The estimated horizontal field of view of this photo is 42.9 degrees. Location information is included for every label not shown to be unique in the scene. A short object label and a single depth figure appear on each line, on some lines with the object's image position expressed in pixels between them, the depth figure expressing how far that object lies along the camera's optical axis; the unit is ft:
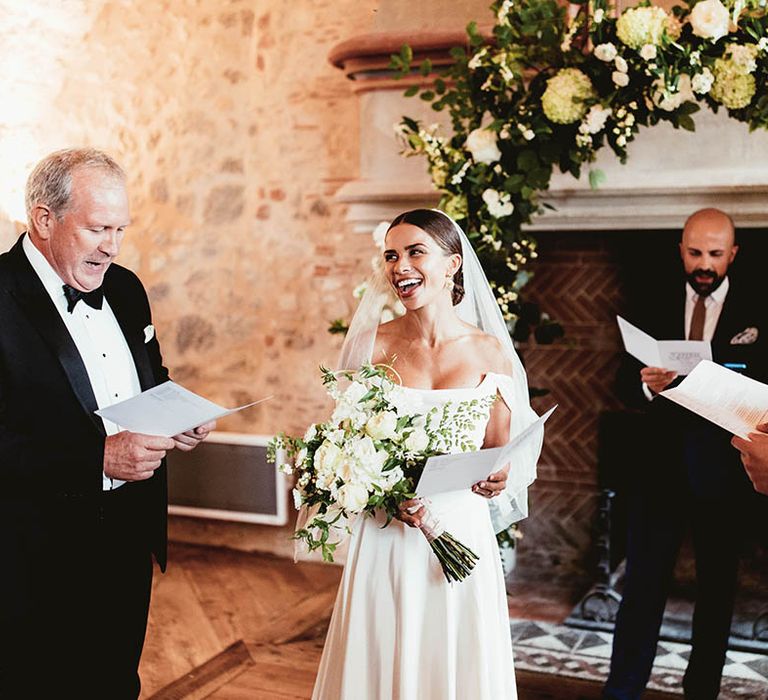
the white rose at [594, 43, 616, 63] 11.33
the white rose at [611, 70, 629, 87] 11.43
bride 8.70
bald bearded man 11.44
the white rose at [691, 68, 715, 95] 11.05
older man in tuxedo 8.50
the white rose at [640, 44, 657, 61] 11.03
